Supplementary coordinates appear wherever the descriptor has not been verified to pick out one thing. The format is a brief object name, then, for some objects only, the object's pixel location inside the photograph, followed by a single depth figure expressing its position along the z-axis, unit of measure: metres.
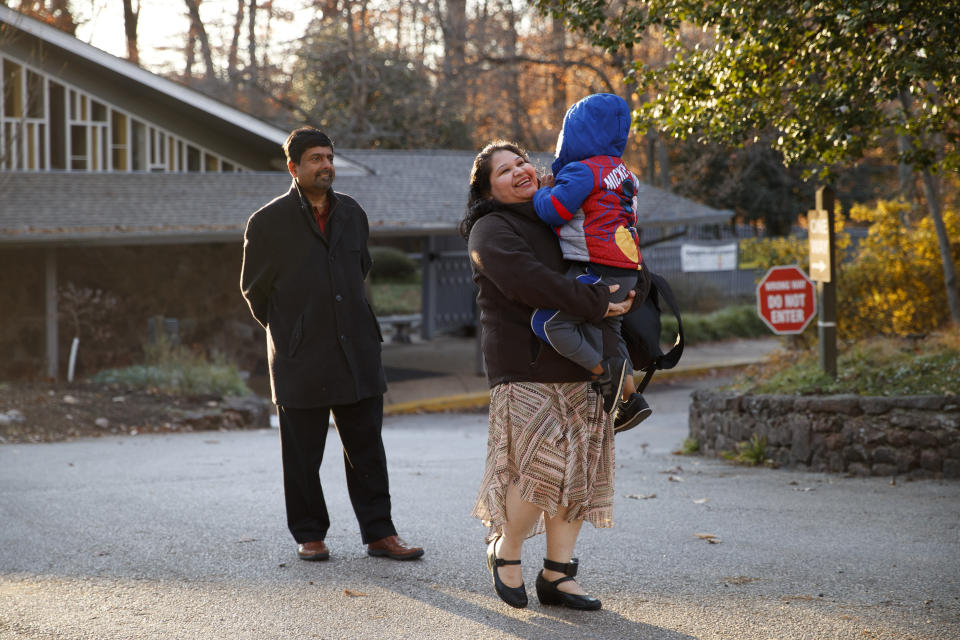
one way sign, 8.85
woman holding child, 3.95
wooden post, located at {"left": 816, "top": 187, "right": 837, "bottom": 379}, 8.75
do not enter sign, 9.82
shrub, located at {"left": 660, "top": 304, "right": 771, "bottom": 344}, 22.05
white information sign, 24.81
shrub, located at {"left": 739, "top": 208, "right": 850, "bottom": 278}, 15.11
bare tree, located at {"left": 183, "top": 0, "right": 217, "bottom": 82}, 29.22
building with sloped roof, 13.86
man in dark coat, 4.76
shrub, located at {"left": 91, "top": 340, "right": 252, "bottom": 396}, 12.86
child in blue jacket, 3.81
